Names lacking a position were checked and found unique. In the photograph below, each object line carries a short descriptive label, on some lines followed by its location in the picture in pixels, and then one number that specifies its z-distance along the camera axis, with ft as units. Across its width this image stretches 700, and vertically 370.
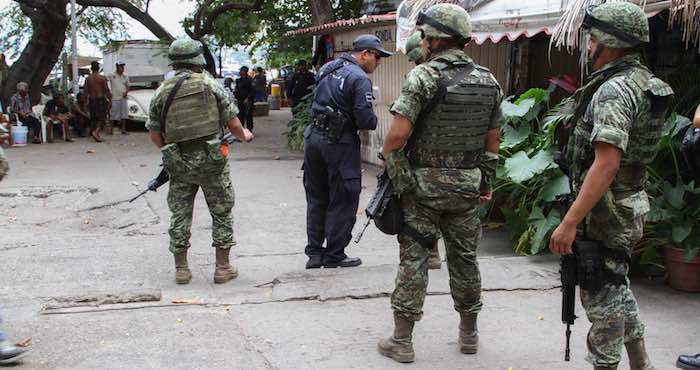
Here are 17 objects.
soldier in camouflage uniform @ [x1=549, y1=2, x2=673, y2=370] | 10.61
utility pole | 57.55
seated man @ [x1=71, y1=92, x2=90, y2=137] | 54.24
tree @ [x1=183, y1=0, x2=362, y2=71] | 60.75
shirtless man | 52.80
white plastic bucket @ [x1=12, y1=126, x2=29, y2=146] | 47.60
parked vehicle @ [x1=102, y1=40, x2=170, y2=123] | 67.21
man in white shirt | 56.34
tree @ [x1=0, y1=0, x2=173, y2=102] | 57.62
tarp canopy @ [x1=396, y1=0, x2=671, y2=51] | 20.80
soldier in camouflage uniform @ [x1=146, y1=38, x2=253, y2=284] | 17.31
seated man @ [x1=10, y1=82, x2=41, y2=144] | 48.96
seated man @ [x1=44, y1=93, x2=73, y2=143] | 50.88
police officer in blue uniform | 18.21
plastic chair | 50.09
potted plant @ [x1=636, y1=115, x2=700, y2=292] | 17.04
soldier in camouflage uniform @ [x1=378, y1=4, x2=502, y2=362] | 12.67
